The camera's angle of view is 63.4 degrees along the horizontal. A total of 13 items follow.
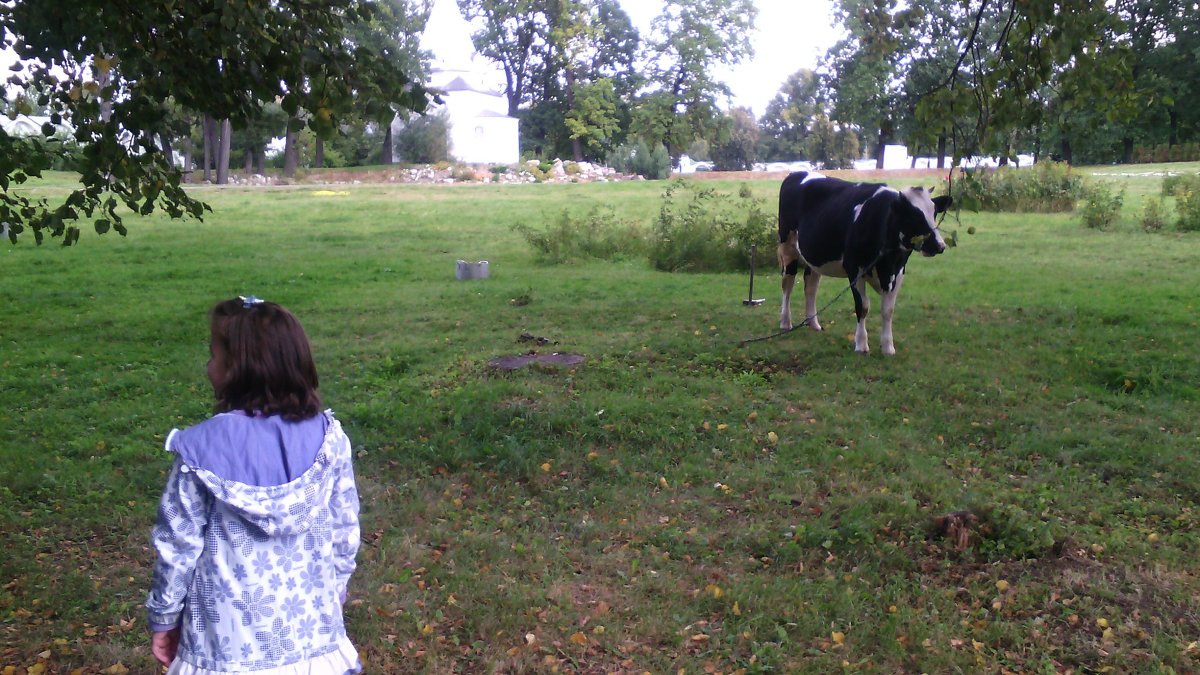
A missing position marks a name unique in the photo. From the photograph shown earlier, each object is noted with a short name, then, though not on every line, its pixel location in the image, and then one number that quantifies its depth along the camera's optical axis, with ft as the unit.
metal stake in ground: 40.93
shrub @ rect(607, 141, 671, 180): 198.49
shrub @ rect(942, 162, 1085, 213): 78.79
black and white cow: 30.63
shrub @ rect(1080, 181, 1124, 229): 65.82
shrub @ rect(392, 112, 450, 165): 213.05
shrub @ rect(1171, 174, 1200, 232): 62.08
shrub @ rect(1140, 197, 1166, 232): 63.00
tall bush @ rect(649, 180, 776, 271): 53.47
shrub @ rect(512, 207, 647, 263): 57.88
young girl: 8.62
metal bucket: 49.78
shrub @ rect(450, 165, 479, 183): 176.76
